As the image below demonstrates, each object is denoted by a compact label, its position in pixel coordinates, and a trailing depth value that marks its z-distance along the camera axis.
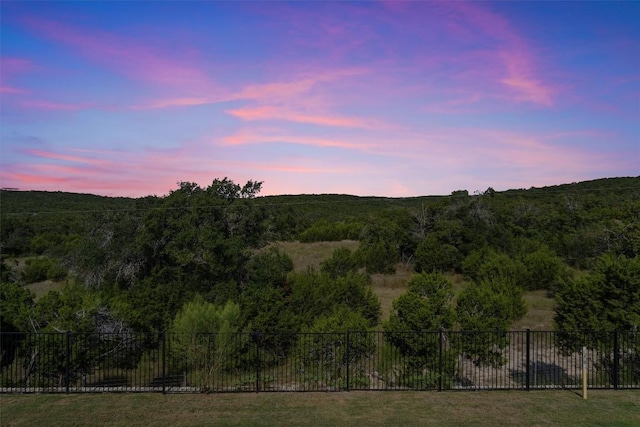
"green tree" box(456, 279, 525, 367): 18.41
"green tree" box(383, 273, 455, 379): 17.17
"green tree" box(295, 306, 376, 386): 16.52
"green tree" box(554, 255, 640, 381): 20.11
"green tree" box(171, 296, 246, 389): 15.58
